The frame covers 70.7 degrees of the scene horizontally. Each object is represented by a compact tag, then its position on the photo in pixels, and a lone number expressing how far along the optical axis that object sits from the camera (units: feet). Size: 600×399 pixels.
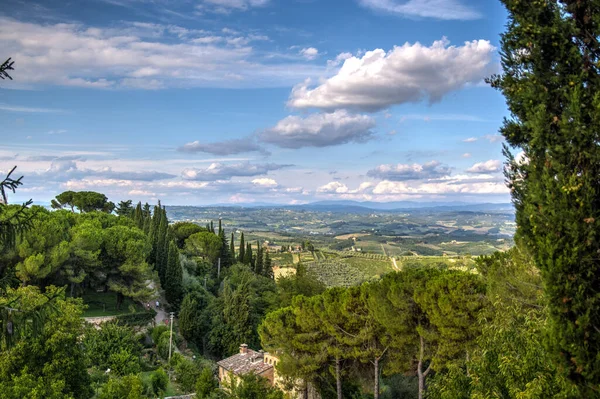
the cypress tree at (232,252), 166.00
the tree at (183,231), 182.19
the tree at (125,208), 188.37
